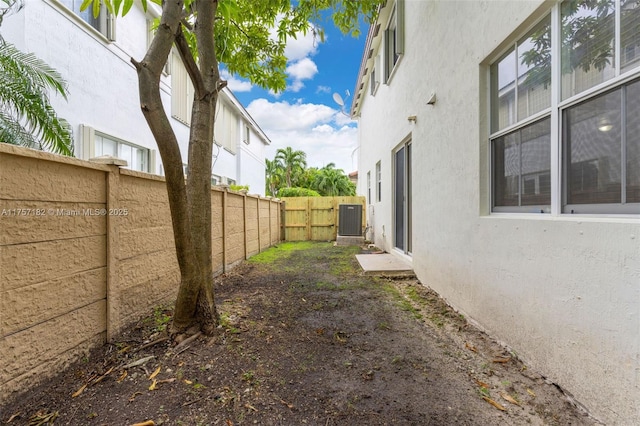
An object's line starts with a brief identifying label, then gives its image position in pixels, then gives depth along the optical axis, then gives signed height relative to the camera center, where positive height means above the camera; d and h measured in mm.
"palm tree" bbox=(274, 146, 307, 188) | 30016 +5241
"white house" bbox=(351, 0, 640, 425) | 1636 +218
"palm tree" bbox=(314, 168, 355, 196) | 27719 +2557
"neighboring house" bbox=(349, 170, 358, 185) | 35262 +4257
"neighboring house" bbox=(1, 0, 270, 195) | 4582 +2771
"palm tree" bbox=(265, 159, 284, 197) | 30077 +3943
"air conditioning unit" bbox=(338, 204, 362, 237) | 10258 -344
